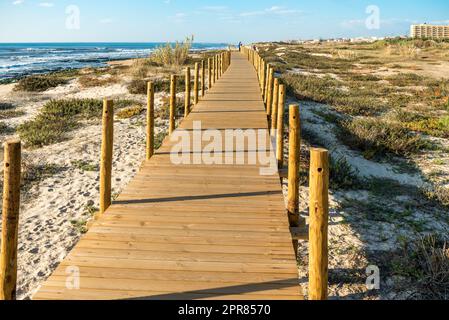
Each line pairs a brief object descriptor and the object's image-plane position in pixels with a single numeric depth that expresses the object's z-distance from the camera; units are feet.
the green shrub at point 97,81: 68.39
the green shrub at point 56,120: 35.96
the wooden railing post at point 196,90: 39.91
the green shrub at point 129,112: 44.57
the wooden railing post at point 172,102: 28.45
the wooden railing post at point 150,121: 22.86
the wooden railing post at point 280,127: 22.49
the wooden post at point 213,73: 55.26
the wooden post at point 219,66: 64.44
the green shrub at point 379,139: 36.78
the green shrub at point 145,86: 58.54
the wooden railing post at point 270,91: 34.24
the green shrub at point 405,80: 80.88
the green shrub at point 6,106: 52.07
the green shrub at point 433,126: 43.34
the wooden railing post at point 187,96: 34.94
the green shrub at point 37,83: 67.62
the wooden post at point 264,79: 43.45
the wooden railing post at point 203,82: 46.65
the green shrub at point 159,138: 34.89
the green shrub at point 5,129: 39.81
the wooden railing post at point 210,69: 51.66
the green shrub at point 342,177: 27.81
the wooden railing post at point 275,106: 29.19
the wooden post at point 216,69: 59.62
